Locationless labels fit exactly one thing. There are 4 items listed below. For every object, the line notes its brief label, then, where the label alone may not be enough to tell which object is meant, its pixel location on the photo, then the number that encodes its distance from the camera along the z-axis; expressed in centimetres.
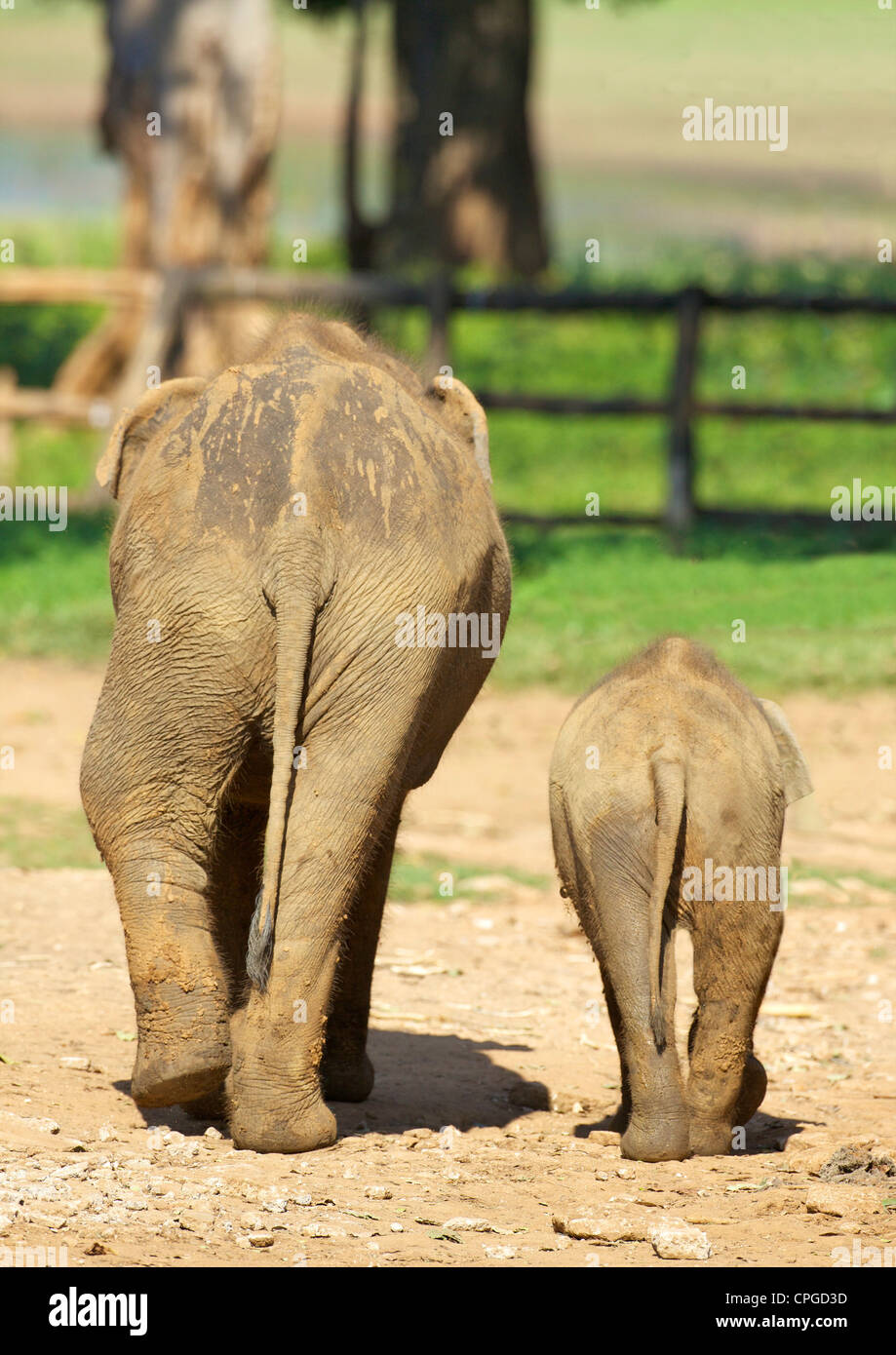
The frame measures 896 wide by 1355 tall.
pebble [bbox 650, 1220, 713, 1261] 862
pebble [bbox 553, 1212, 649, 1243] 886
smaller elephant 1045
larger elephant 966
